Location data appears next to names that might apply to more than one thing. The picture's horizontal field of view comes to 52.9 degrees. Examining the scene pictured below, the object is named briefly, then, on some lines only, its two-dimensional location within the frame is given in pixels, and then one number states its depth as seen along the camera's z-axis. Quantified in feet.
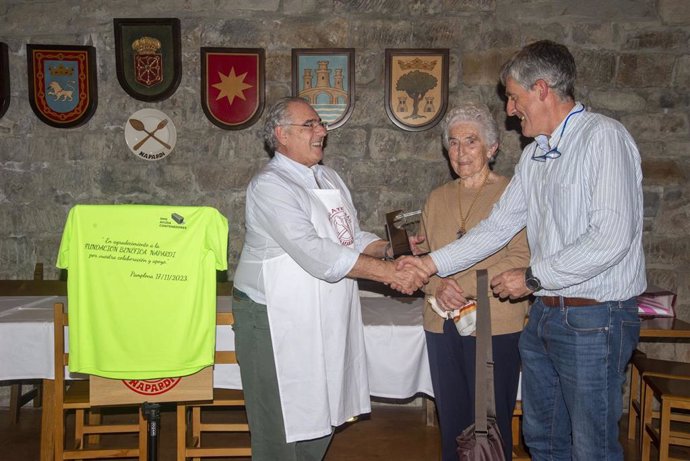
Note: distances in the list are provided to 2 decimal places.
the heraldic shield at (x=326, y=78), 13.75
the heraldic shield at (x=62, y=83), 13.93
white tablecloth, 9.74
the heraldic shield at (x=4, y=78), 13.98
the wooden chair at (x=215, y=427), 9.36
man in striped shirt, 6.29
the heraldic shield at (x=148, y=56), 13.84
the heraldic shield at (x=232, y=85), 13.80
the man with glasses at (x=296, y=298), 7.90
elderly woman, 8.13
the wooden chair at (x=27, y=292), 12.21
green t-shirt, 8.04
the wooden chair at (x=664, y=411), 10.02
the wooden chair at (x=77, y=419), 9.02
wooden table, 10.62
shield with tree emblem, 13.69
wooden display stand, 8.53
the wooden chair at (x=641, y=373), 10.93
